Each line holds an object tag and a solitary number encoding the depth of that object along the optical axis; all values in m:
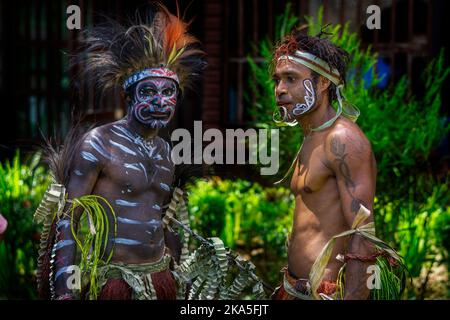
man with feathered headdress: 3.83
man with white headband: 3.51
